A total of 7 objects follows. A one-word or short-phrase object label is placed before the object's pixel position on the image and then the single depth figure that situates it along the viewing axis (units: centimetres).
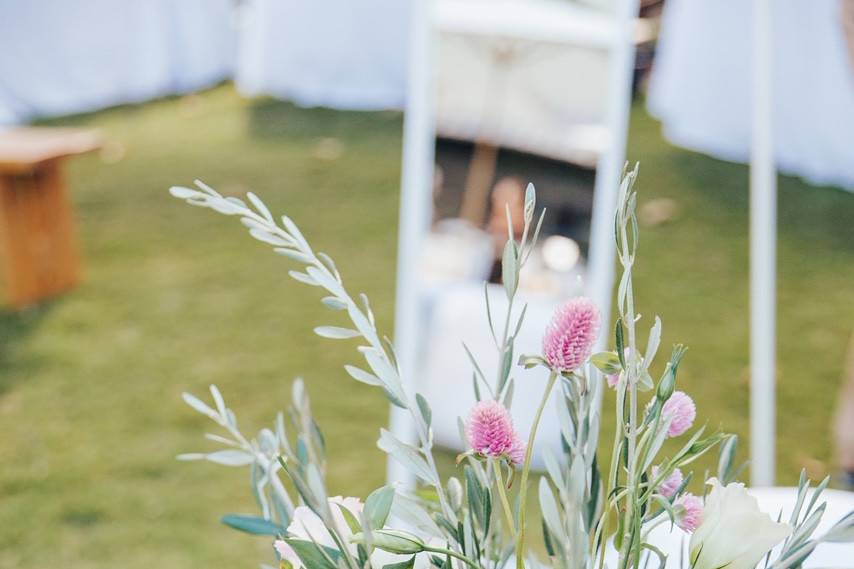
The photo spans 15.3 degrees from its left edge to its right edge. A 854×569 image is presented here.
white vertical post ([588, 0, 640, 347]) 383
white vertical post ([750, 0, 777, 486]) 377
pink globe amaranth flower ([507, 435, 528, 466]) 131
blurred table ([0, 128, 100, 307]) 585
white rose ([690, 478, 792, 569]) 129
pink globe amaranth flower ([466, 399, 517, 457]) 131
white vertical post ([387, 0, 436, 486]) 395
